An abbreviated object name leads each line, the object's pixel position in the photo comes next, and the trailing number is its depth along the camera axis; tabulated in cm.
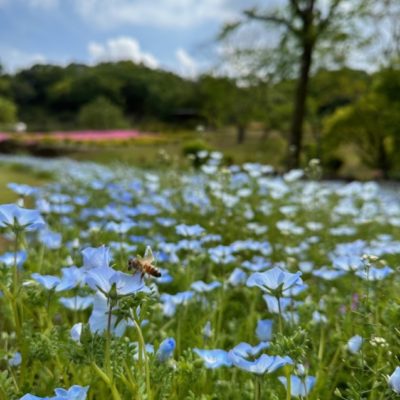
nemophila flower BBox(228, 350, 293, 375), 20
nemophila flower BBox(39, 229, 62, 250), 44
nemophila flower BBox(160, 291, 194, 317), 32
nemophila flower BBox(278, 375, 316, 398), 24
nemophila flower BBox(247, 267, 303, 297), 20
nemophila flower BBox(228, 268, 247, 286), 37
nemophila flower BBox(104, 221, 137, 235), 39
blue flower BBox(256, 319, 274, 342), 28
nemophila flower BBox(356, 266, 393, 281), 30
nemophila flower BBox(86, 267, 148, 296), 16
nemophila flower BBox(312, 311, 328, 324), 33
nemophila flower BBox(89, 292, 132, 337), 18
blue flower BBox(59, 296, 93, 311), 30
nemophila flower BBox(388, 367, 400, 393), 18
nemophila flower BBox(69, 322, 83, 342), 21
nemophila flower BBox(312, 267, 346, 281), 39
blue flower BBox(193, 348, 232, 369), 25
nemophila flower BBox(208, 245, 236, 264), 40
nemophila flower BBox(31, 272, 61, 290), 25
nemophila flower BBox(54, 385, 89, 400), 17
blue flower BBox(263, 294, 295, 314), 27
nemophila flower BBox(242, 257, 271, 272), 39
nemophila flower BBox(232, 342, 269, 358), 22
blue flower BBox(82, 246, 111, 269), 17
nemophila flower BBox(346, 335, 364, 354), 29
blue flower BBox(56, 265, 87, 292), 25
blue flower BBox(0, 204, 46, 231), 22
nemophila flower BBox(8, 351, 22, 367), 27
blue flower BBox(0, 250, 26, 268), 32
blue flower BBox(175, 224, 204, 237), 37
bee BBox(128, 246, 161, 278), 17
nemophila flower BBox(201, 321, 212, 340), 29
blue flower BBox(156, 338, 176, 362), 23
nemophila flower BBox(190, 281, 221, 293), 34
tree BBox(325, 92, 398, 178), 916
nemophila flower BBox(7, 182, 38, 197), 35
